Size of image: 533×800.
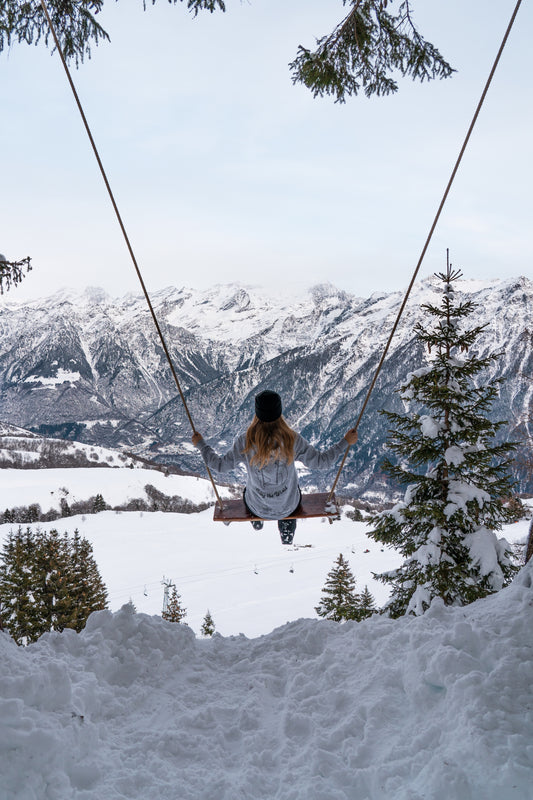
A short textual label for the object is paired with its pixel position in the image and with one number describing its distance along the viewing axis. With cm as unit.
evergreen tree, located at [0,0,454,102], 471
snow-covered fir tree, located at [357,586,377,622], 1956
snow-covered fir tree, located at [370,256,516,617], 707
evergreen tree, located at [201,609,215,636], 3331
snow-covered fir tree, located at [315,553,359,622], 1891
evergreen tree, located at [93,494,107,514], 8950
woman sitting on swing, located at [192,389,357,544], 420
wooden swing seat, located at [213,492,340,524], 519
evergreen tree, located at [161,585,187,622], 2672
